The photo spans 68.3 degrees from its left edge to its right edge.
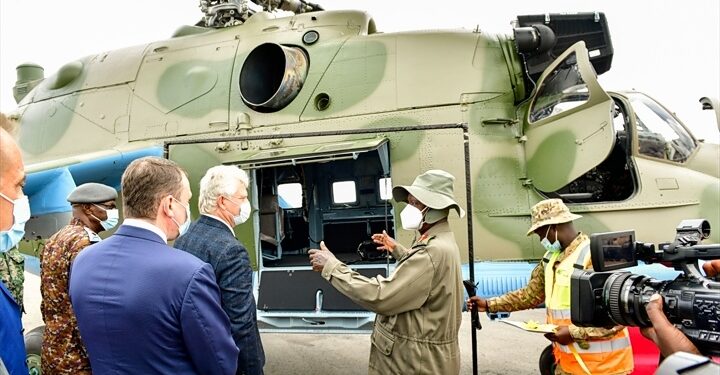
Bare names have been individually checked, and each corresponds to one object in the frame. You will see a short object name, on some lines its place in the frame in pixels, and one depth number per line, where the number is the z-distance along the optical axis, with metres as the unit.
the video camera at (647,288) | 1.85
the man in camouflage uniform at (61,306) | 2.60
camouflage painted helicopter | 4.97
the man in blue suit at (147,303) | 1.75
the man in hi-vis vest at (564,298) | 3.05
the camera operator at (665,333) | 1.85
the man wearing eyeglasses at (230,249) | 2.51
